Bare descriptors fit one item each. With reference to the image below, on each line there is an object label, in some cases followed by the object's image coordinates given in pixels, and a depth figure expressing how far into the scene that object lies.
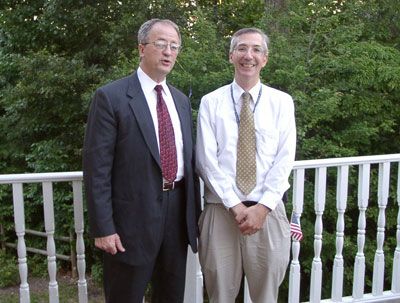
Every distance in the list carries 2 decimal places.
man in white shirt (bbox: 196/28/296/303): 2.11
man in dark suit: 1.91
